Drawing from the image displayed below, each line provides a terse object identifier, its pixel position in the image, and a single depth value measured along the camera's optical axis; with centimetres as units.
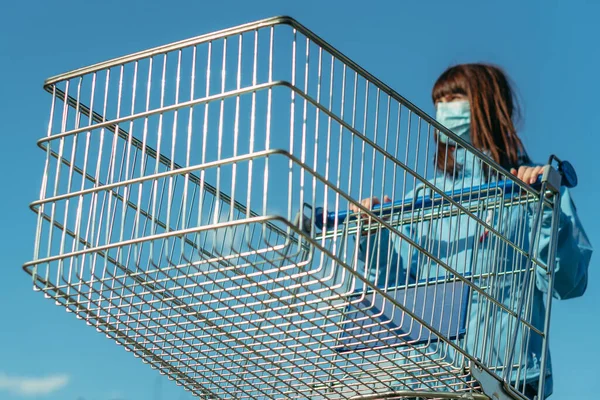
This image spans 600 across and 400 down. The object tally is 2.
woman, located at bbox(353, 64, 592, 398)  488
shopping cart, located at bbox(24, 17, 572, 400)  405
